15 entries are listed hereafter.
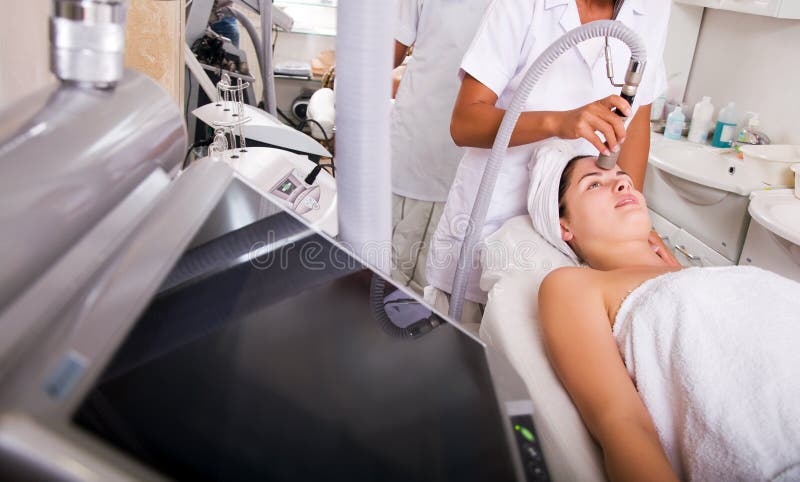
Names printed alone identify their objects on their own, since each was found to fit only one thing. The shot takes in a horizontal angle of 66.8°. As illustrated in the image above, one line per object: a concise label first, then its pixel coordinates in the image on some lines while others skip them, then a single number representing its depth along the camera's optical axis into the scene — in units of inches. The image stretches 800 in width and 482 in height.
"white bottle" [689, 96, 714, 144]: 108.7
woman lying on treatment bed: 36.4
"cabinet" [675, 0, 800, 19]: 87.7
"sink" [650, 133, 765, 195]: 88.0
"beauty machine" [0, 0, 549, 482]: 13.0
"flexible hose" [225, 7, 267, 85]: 69.3
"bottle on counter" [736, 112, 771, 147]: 99.7
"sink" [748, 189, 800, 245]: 72.1
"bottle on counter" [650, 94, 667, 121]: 119.1
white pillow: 38.3
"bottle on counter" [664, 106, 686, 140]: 111.7
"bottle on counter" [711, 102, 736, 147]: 105.0
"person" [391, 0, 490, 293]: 74.2
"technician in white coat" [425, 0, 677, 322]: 50.9
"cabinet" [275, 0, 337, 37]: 146.9
